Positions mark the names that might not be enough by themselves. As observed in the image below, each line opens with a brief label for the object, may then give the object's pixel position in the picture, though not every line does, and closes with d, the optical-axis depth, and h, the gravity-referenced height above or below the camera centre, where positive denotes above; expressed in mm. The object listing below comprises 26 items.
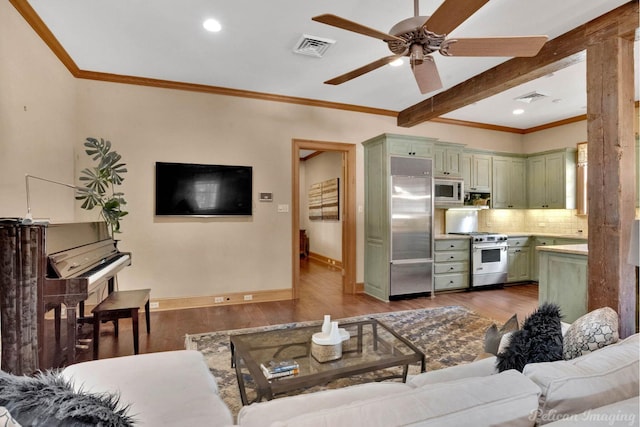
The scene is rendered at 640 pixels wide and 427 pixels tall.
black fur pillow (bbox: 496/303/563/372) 1170 -473
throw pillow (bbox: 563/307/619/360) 1289 -484
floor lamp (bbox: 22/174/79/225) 2006 -32
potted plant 3314 +365
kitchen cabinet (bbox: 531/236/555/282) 5621 -770
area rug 2387 -1190
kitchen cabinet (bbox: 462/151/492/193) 5703 +751
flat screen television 4176 +338
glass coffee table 1725 -860
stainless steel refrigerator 4680 -178
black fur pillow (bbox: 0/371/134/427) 766 -457
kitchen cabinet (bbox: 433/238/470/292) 5008 -765
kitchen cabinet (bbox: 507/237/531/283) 5535 -771
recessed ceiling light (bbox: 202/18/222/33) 2832 +1665
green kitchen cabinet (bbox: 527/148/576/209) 5469 +601
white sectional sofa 767 -474
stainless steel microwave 5368 +369
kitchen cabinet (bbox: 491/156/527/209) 5941 +579
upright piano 2188 -413
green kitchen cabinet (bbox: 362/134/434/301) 4684 +210
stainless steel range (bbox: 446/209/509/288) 5191 -702
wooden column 2400 +271
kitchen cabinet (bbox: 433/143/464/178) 5336 +893
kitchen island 2932 -598
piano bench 2561 -766
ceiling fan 1896 +1135
